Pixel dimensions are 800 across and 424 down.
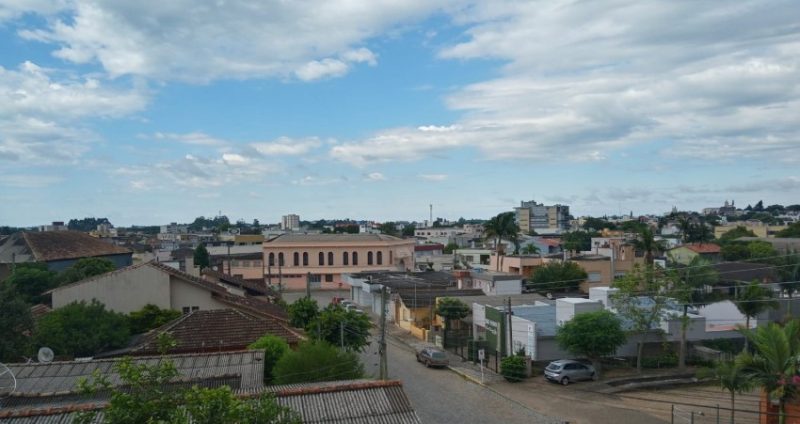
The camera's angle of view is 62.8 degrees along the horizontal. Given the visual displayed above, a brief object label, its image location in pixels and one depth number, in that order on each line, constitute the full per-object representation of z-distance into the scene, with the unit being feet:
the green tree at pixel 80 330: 75.20
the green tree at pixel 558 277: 153.17
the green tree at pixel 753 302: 95.56
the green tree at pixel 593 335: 82.64
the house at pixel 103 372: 50.93
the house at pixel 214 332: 75.92
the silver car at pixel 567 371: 83.97
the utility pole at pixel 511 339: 89.97
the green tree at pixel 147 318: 89.81
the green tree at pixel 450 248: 303.44
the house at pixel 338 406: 38.73
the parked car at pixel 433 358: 96.32
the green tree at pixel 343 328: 86.28
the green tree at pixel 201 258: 213.05
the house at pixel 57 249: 172.45
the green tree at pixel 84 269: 132.26
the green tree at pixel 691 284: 88.69
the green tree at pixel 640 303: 88.22
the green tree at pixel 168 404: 25.04
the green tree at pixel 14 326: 71.56
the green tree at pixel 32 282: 122.42
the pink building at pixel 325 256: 221.46
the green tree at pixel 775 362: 53.83
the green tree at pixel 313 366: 62.75
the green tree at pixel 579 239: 291.46
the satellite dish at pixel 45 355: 67.36
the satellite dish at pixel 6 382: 51.76
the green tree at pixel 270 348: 68.74
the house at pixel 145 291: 94.17
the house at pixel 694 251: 191.33
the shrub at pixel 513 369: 86.22
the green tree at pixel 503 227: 189.06
